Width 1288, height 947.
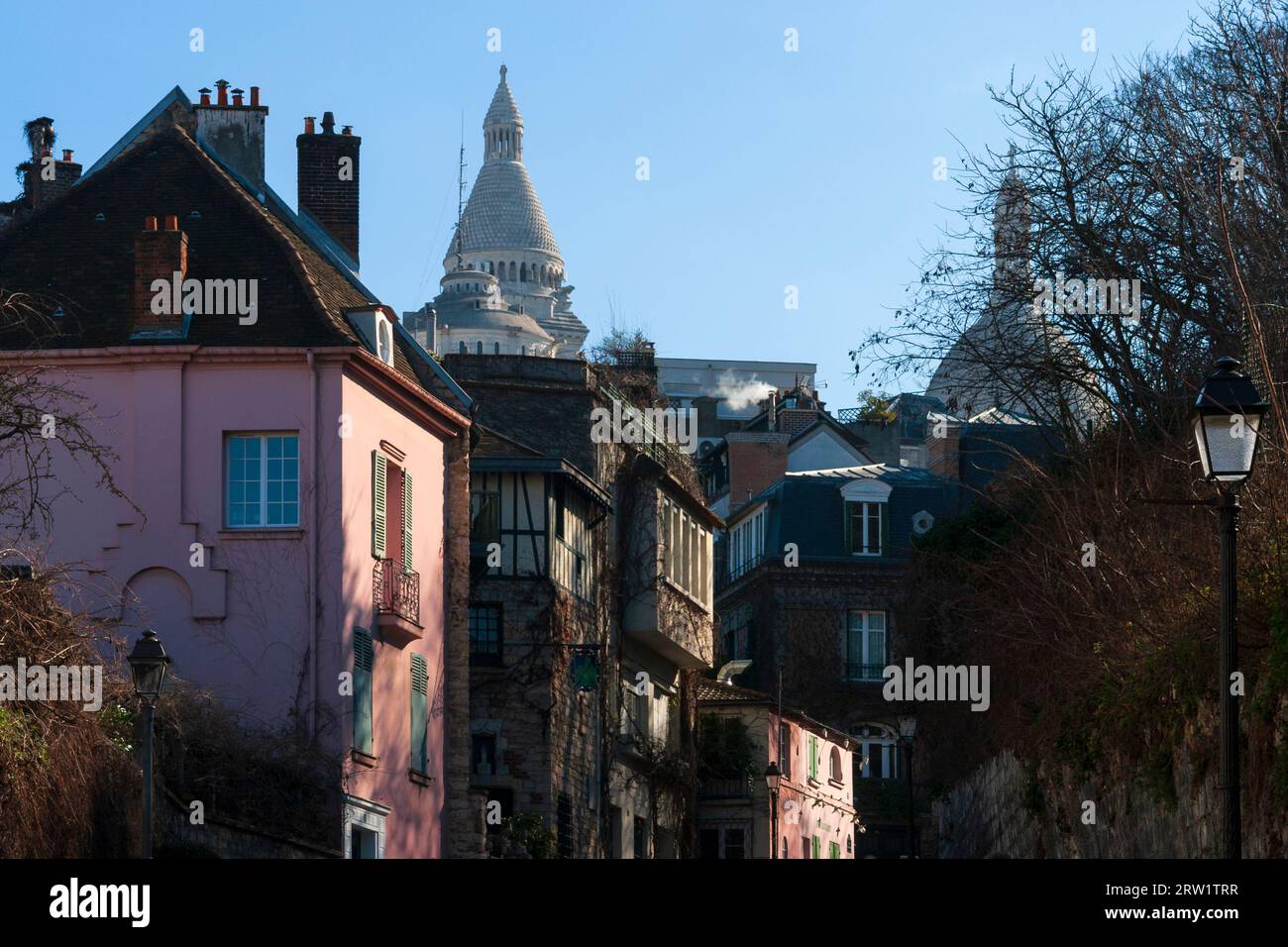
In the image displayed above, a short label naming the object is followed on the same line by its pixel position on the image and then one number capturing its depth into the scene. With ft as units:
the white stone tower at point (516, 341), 580.30
